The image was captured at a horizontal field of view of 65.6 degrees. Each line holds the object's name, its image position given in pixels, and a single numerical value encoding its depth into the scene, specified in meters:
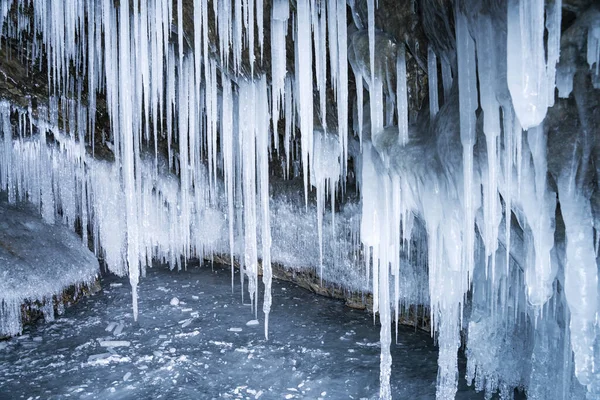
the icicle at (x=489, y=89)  2.97
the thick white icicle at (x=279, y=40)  4.37
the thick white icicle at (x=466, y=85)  3.22
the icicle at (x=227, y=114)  6.33
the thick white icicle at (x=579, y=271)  3.03
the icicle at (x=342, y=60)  4.07
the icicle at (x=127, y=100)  4.94
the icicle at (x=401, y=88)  4.07
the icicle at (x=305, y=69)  4.15
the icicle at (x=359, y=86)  4.47
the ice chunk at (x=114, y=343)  6.55
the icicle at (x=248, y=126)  5.92
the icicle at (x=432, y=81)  4.04
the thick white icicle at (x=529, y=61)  2.50
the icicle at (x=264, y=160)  5.63
